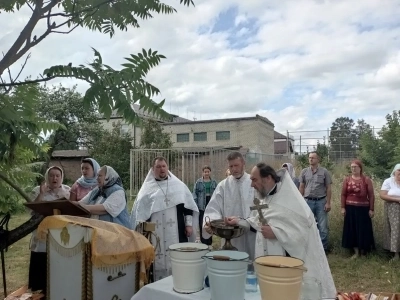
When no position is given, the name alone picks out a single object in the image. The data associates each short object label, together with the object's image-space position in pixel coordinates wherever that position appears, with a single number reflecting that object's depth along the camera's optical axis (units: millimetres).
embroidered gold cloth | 2990
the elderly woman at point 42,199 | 4758
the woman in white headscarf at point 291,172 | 7639
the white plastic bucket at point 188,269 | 2559
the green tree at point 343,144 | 20062
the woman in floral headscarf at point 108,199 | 4445
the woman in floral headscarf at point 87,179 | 5059
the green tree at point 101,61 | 1930
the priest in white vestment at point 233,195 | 4527
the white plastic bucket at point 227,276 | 2316
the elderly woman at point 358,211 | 7344
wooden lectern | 3396
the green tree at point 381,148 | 13305
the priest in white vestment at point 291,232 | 3166
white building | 35938
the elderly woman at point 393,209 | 7027
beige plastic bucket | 2115
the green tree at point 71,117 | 23531
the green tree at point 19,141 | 2170
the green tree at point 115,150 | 20428
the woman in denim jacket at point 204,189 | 7985
